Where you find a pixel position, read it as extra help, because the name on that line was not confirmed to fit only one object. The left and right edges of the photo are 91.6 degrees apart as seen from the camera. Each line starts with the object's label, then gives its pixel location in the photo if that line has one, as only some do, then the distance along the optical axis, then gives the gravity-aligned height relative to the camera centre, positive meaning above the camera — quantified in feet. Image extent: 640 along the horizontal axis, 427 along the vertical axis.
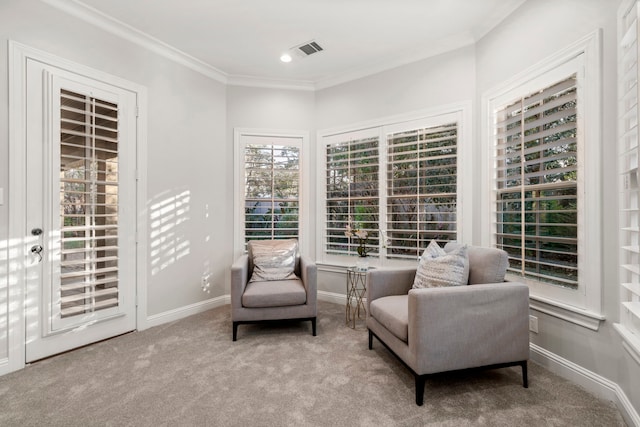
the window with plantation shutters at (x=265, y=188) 12.97 +1.11
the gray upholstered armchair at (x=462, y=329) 6.07 -2.34
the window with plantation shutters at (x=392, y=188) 10.34 +0.99
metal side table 10.56 -3.03
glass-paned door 7.77 +0.12
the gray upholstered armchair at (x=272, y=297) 9.24 -2.48
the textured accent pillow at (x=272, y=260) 10.71 -1.61
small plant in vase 10.48 -1.15
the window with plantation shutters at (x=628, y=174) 5.29 +0.73
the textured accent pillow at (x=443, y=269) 7.36 -1.35
